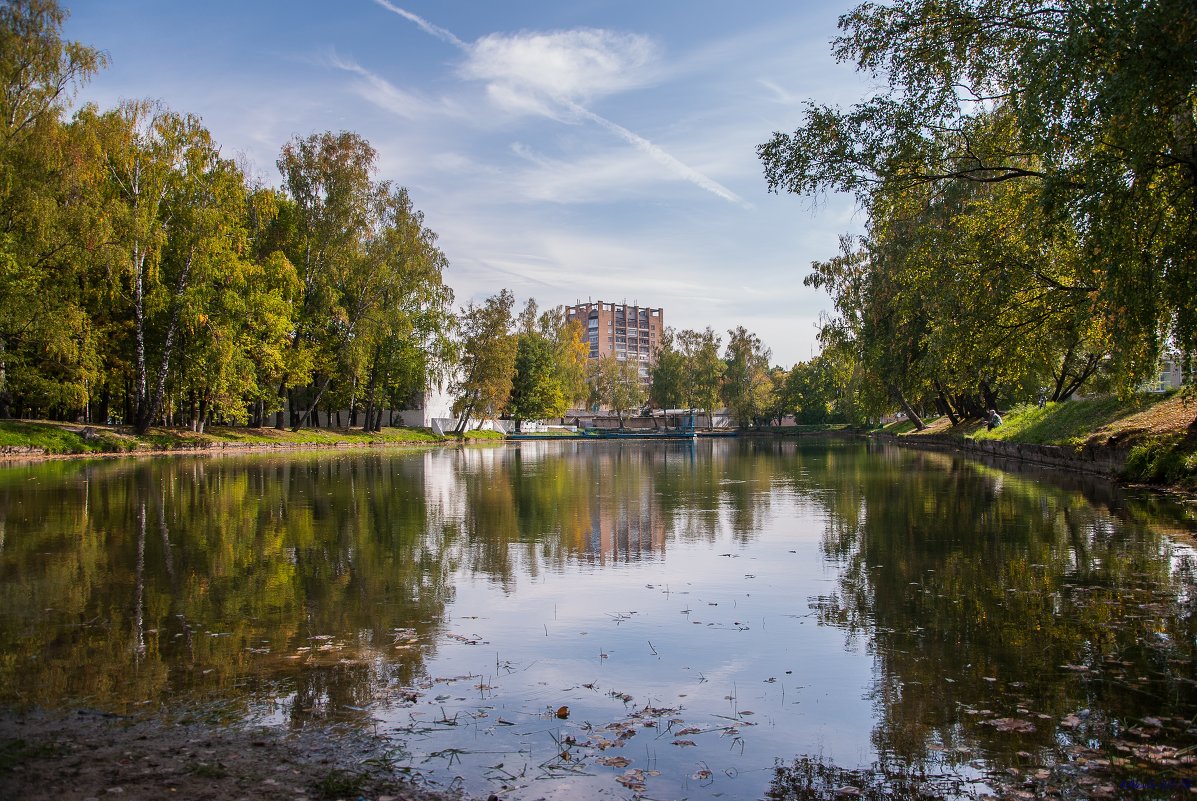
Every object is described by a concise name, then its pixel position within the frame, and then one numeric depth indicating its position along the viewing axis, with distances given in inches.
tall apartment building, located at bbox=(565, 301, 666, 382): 7741.1
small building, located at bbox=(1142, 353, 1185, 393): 719.1
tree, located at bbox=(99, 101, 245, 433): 1456.7
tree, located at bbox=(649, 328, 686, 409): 4618.6
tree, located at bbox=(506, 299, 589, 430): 3393.2
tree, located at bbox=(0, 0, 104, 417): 1236.5
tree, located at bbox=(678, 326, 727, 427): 4471.0
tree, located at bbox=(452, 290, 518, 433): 2630.4
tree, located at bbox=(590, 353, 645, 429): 4699.8
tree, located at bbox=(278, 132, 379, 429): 1983.3
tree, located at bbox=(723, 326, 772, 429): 4434.1
